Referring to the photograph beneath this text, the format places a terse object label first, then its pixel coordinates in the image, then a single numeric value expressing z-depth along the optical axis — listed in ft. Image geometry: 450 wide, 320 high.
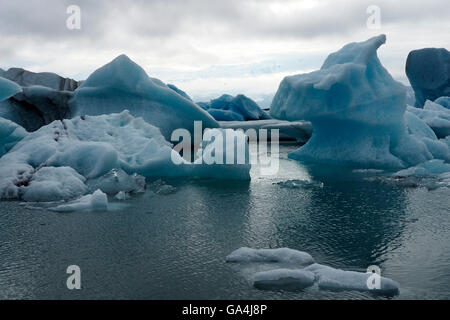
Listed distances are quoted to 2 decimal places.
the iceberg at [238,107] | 90.38
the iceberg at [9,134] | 30.89
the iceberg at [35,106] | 46.29
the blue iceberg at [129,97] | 43.83
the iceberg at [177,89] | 78.18
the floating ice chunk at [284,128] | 64.74
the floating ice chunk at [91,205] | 20.47
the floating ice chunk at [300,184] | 26.66
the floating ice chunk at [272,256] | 13.55
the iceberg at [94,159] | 24.30
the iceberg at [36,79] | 51.78
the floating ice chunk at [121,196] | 23.29
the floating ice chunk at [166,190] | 24.97
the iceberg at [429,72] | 86.58
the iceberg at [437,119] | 54.39
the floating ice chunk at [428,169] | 30.58
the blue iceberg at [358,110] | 35.22
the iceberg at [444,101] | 74.33
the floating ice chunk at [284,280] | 11.80
